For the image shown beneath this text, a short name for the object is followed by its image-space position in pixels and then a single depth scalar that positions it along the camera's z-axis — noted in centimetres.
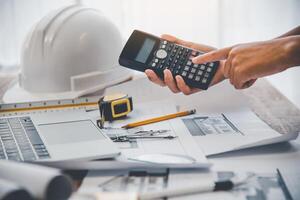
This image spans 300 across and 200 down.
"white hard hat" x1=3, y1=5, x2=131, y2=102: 93
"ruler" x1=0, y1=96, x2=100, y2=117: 84
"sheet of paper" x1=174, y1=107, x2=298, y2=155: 64
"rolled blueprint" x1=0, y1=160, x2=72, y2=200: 44
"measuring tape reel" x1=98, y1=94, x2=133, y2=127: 77
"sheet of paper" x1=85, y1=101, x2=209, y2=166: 60
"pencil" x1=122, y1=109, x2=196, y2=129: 74
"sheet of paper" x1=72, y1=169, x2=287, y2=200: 49
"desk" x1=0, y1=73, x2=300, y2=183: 59
